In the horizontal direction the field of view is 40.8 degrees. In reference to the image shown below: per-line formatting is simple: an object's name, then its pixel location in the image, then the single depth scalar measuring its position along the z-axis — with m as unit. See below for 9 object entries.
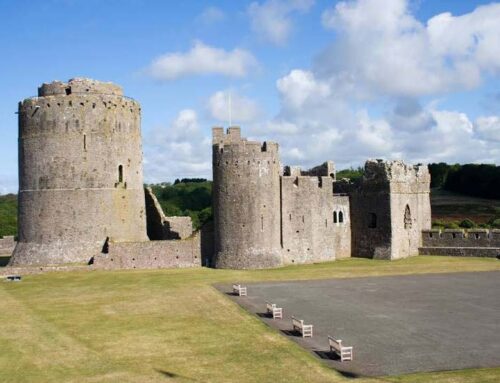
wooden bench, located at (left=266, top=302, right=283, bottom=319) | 25.16
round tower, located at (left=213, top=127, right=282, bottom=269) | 42.06
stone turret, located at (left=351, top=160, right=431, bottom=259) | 46.81
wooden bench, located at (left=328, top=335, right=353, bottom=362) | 18.61
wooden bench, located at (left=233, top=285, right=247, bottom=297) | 30.71
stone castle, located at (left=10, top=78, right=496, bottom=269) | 42.25
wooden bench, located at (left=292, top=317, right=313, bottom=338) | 21.83
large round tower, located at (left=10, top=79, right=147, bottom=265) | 43.12
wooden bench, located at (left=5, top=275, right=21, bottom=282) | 37.91
